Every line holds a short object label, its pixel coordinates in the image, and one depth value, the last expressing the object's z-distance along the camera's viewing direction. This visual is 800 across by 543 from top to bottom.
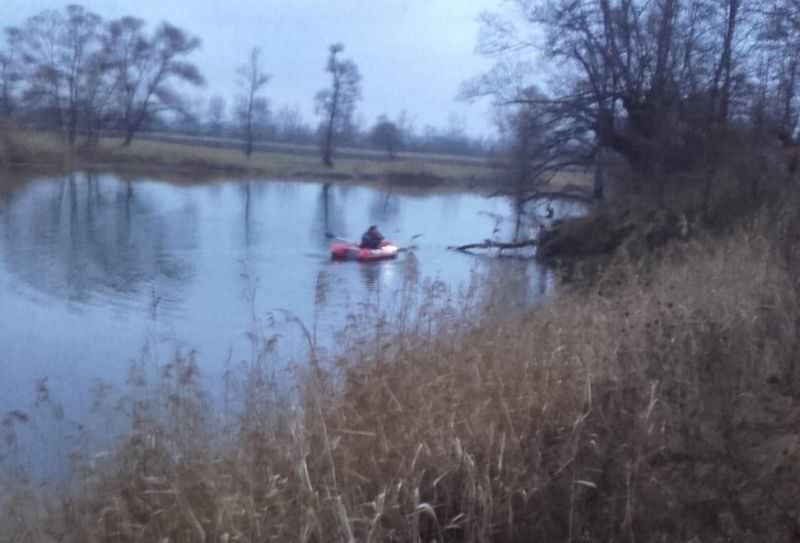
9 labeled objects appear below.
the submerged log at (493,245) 22.47
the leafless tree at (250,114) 53.70
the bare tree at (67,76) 46.25
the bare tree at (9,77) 46.22
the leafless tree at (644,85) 19.72
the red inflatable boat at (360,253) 22.36
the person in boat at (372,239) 23.04
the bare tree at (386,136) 55.75
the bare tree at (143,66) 47.28
